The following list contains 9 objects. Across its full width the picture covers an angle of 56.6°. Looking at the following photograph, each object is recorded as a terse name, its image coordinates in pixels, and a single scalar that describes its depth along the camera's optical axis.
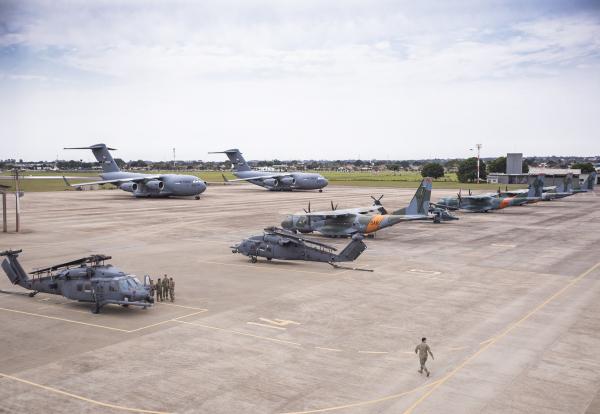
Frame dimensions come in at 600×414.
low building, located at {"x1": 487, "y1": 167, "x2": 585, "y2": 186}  142.75
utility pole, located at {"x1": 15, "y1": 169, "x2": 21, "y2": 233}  48.09
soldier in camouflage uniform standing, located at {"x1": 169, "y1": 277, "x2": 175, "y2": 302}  25.27
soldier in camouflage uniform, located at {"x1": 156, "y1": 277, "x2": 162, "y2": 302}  25.31
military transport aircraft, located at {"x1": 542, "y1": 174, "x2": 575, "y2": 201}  85.53
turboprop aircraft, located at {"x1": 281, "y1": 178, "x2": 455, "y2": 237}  43.59
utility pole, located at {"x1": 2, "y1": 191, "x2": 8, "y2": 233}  47.88
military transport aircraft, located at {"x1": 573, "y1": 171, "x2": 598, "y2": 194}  98.59
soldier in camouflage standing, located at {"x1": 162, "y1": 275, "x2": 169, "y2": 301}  25.47
